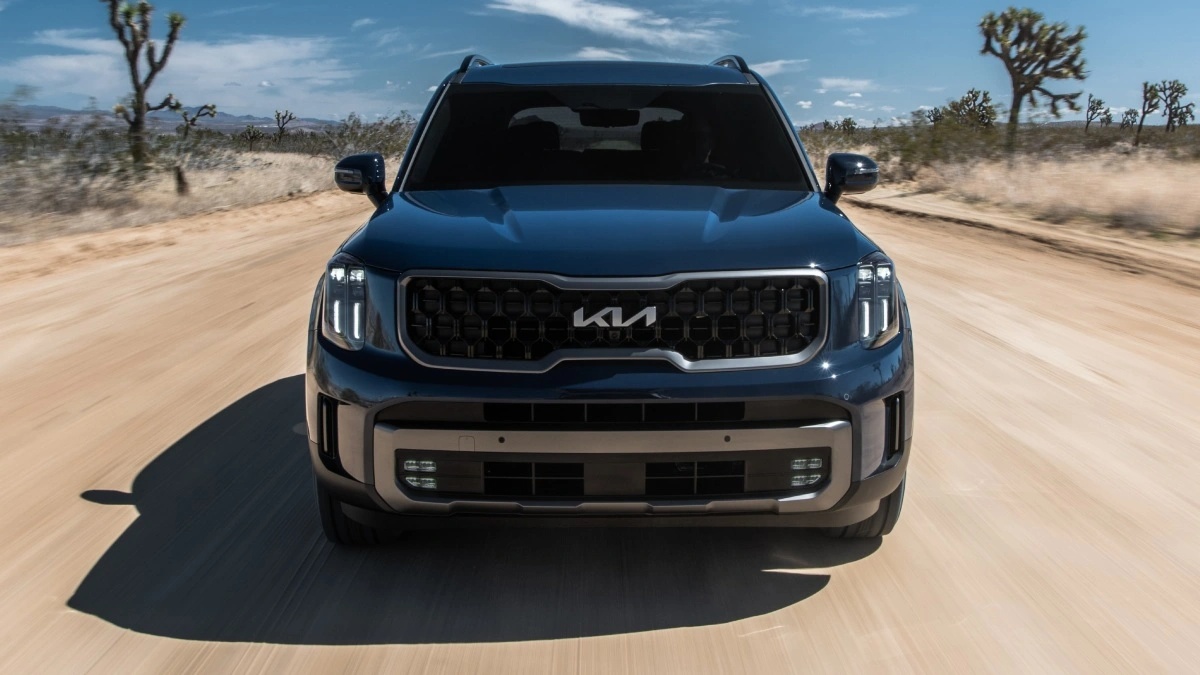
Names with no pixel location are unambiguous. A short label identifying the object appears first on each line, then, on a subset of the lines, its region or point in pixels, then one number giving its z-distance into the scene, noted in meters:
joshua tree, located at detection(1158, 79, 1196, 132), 80.25
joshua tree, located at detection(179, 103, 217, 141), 41.55
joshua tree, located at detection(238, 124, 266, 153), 53.66
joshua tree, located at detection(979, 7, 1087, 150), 49.25
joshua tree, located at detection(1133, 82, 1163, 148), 80.62
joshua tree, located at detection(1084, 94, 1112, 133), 86.11
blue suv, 3.23
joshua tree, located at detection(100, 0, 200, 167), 28.81
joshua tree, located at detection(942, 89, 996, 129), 37.31
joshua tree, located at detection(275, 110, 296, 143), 71.44
